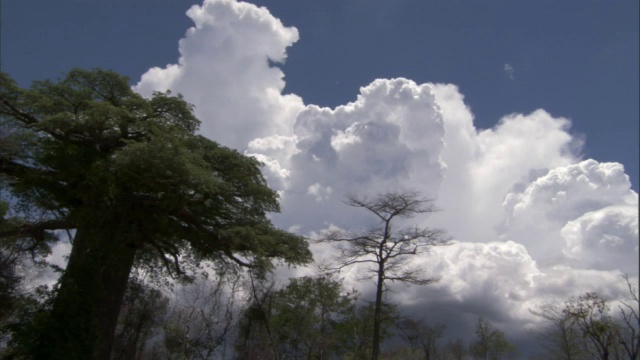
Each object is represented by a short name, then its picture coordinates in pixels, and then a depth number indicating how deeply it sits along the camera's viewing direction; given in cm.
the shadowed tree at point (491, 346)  5025
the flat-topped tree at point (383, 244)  2427
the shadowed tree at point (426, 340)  4253
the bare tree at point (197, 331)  2238
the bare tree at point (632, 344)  1842
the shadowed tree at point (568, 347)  3919
